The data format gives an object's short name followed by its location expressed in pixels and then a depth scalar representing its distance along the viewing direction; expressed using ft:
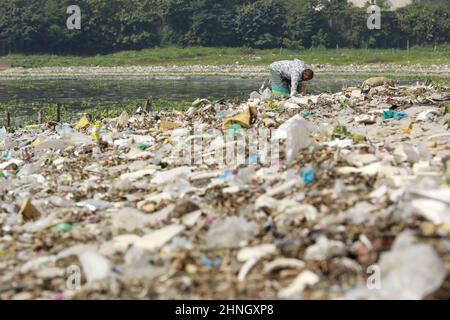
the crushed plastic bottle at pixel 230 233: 22.53
